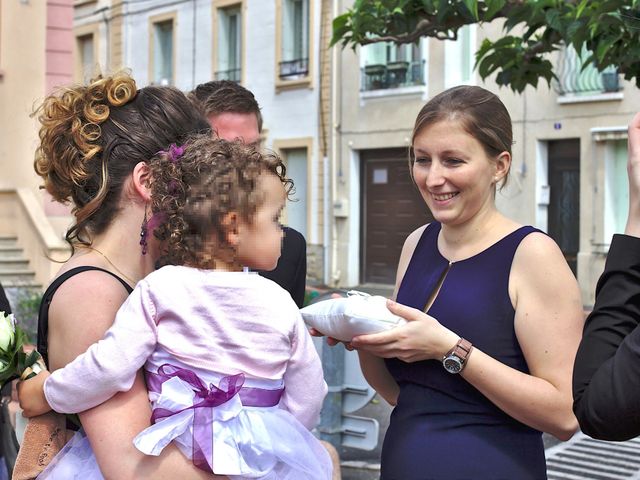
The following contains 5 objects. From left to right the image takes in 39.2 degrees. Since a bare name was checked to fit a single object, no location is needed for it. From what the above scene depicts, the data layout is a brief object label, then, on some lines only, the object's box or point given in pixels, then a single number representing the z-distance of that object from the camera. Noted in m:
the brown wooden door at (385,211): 18.14
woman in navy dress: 2.03
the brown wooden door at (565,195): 15.63
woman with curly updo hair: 1.70
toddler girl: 1.68
